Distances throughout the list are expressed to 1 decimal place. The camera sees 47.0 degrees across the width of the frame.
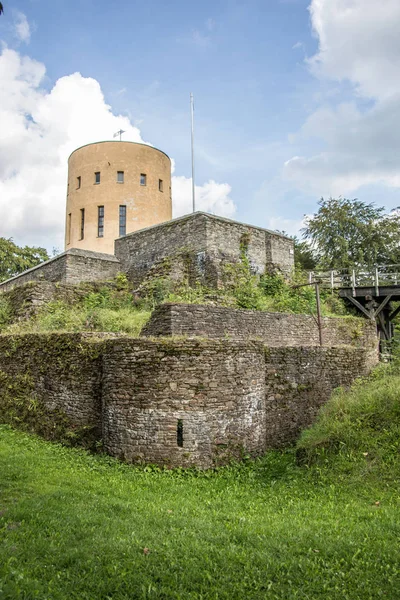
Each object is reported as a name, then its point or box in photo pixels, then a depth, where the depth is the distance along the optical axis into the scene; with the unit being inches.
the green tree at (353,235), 1248.2
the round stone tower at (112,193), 868.0
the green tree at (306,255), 1296.8
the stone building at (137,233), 650.8
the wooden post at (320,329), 558.9
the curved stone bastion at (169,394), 324.5
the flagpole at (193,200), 871.1
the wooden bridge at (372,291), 846.5
